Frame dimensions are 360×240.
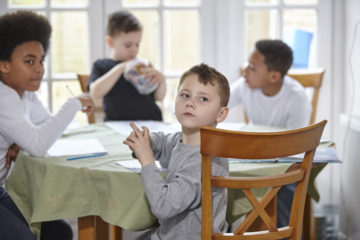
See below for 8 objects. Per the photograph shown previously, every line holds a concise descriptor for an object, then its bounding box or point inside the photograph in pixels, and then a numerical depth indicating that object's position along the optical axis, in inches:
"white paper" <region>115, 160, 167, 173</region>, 113.0
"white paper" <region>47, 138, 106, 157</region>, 122.2
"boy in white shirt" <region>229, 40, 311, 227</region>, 148.0
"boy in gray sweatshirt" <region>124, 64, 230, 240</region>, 106.5
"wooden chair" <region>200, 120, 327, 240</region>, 102.2
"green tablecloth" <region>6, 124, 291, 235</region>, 111.6
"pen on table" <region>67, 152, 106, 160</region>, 118.5
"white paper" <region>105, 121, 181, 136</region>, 138.4
